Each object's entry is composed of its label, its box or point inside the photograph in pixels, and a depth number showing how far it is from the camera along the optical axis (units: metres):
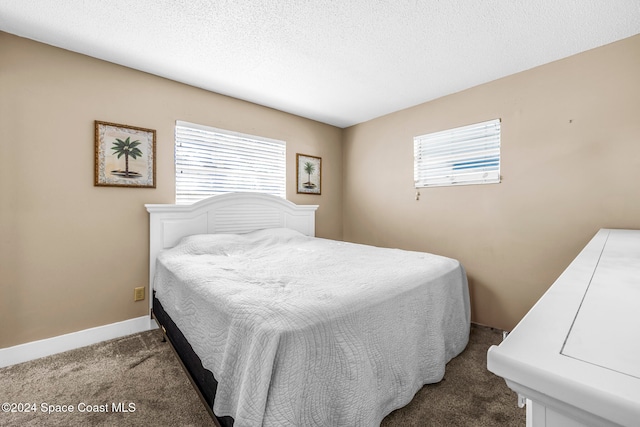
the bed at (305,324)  1.00
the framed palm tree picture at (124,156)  2.33
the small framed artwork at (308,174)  3.71
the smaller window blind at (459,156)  2.70
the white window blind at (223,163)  2.82
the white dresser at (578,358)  0.31
